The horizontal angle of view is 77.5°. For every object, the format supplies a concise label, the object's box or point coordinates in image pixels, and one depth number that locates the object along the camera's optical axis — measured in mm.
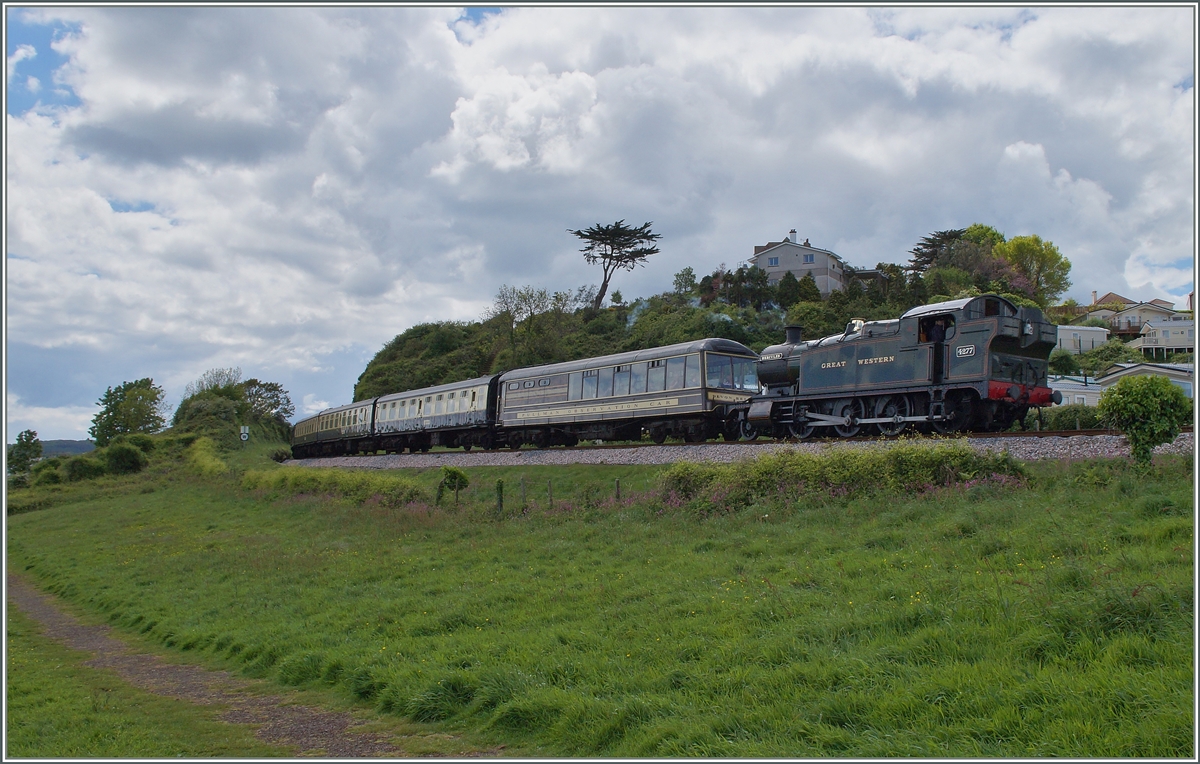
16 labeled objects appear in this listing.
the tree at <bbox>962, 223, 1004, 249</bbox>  80750
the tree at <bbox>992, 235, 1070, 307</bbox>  73875
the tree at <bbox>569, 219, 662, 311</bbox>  81062
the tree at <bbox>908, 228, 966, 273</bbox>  76375
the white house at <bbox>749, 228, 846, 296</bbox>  76125
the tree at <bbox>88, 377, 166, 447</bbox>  79000
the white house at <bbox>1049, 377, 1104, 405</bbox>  33062
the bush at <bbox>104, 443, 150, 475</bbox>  51406
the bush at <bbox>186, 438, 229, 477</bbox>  42562
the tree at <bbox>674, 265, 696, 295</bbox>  74188
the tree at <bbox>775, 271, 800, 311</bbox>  64181
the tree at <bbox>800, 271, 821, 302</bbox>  63006
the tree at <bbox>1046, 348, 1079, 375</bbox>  45688
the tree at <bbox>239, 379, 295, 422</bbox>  88812
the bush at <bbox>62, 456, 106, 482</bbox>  49594
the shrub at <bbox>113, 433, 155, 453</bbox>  56128
